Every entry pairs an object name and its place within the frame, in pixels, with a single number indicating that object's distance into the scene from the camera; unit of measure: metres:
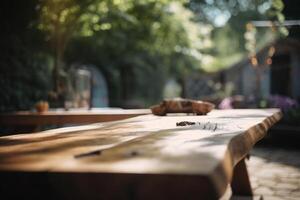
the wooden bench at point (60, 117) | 5.82
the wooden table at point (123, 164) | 1.19
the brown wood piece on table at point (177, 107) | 4.44
